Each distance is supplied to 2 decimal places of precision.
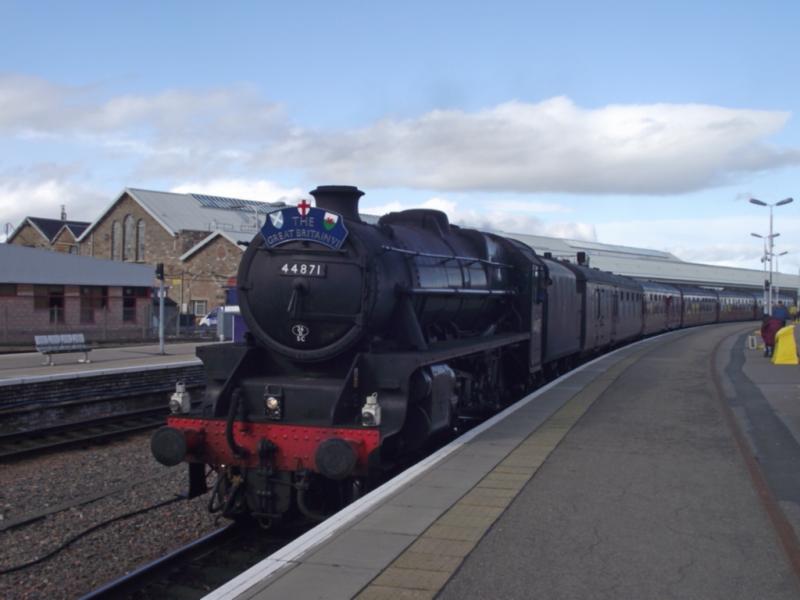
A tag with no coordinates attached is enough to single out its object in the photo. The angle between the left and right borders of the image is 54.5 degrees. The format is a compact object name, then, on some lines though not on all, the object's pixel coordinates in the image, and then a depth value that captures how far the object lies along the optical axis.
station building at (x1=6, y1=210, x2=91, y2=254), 65.56
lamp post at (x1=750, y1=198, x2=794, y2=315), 42.88
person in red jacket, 23.09
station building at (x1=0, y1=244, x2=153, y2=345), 34.25
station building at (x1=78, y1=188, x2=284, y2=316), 49.78
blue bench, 21.34
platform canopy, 75.12
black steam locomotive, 7.55
